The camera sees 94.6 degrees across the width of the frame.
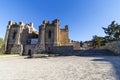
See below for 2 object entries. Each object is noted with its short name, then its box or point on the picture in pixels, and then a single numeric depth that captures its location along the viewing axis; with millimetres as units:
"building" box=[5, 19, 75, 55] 14783
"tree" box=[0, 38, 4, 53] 15270
